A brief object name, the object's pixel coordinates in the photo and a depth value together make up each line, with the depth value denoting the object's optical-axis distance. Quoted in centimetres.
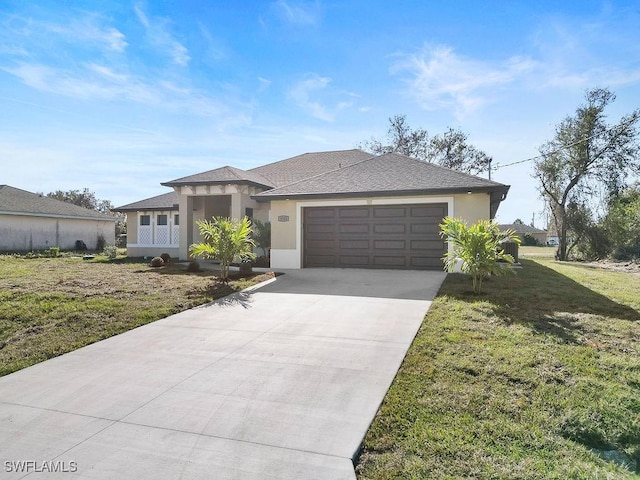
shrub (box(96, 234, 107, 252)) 2836
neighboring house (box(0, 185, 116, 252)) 2247
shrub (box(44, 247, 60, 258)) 2075
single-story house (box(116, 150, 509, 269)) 1196
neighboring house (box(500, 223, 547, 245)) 6756
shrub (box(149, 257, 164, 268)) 1459
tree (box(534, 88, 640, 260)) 2580
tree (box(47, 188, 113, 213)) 4797
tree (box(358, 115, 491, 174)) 3416
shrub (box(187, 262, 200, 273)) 1287
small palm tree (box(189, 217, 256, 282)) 1020
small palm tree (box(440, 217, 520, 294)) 813
